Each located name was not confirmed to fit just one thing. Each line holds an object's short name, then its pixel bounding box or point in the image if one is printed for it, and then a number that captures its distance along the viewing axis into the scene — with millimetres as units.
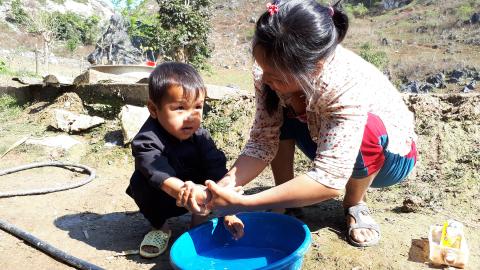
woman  1416
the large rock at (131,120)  3354
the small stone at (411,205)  2250
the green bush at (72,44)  21984
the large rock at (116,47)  18859
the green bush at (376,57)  14902
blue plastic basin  1691
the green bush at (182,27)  11914
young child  1866
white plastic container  1687
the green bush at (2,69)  9747
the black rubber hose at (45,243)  1819
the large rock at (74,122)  3783
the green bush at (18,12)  25047
